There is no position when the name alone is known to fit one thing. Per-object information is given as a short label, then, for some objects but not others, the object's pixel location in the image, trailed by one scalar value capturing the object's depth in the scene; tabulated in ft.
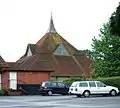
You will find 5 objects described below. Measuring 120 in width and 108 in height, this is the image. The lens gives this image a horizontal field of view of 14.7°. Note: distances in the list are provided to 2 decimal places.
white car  138.41
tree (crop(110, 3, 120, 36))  45.60
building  254.82
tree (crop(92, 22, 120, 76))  209.05
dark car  161.79
